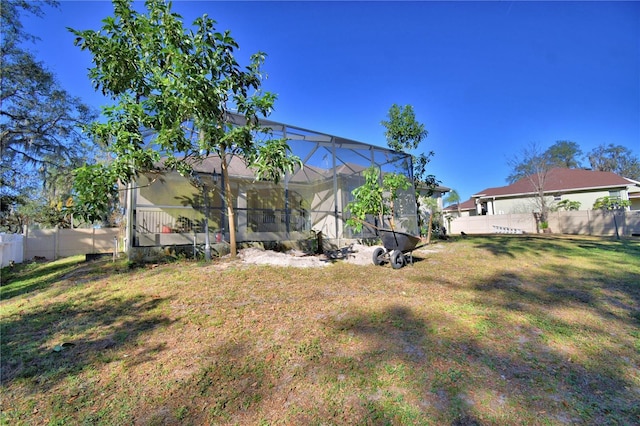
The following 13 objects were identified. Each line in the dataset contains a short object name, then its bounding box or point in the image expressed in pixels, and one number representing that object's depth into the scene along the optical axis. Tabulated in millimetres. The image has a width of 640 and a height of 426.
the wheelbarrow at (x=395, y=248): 6469
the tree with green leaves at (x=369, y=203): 7285
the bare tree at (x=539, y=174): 19883
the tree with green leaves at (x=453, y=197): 28330
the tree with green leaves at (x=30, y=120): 10438
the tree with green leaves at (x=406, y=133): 12539
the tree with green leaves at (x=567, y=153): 31392
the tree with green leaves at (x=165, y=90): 5305
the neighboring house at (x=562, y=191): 19812
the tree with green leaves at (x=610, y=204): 17031
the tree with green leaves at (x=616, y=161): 29938
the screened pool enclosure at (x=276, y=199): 7785
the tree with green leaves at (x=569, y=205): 19578
